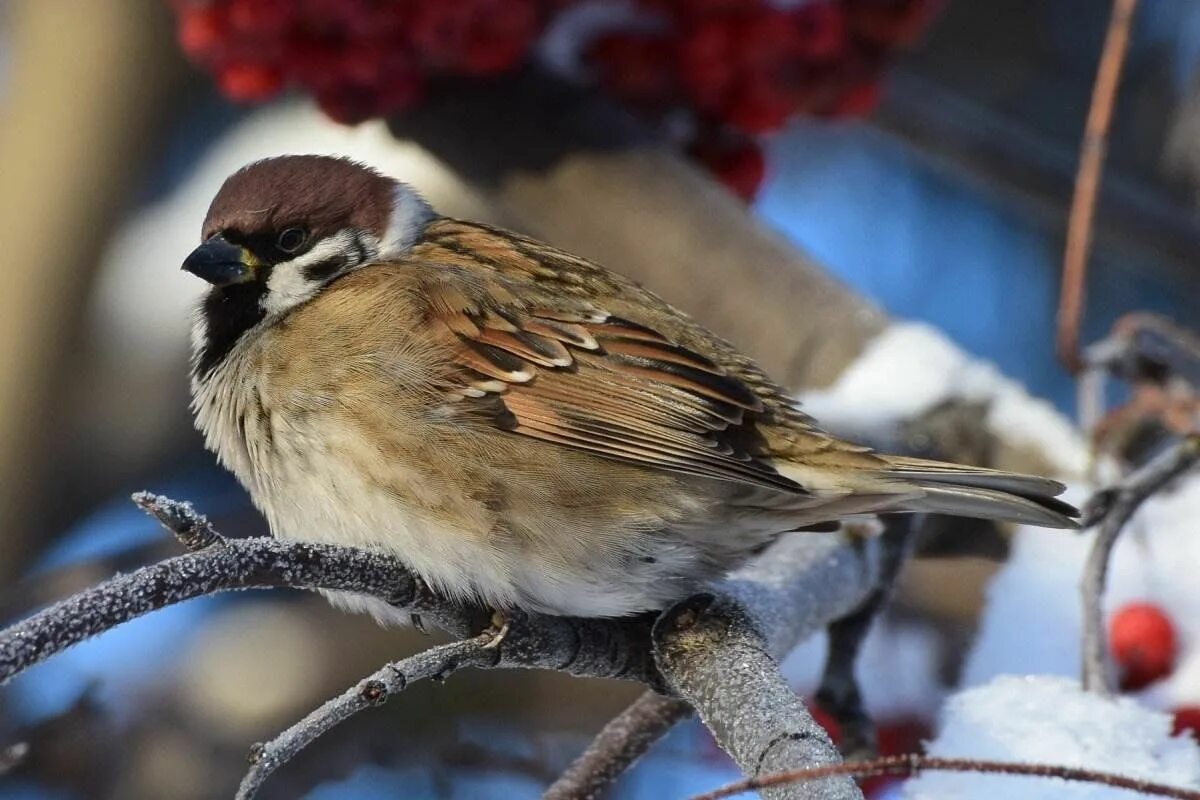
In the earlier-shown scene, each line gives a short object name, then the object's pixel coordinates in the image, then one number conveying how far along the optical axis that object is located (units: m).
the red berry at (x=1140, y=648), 5.11
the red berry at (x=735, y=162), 7.42
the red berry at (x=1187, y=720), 4.57
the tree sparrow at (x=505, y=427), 4.07
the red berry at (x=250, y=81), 6.54
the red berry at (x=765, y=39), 6.77
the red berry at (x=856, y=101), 7.34
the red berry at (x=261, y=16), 6.27
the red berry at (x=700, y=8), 6.70
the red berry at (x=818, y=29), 6.89
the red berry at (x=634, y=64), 6.89
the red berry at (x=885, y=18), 7.16
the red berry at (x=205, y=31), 6.39
